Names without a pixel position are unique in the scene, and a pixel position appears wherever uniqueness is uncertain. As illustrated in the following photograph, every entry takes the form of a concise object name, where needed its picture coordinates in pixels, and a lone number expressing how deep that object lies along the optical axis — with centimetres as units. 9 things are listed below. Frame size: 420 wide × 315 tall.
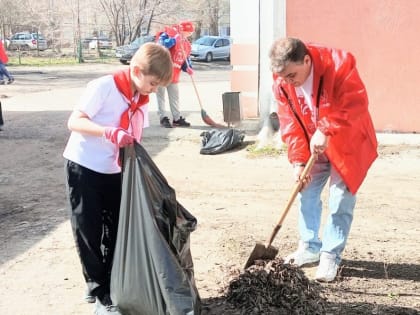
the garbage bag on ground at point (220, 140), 757
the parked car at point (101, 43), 3616
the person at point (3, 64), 1035
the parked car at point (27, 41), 3547
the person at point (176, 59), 902
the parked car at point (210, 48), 3011
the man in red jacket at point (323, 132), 320
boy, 275
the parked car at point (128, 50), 2542
